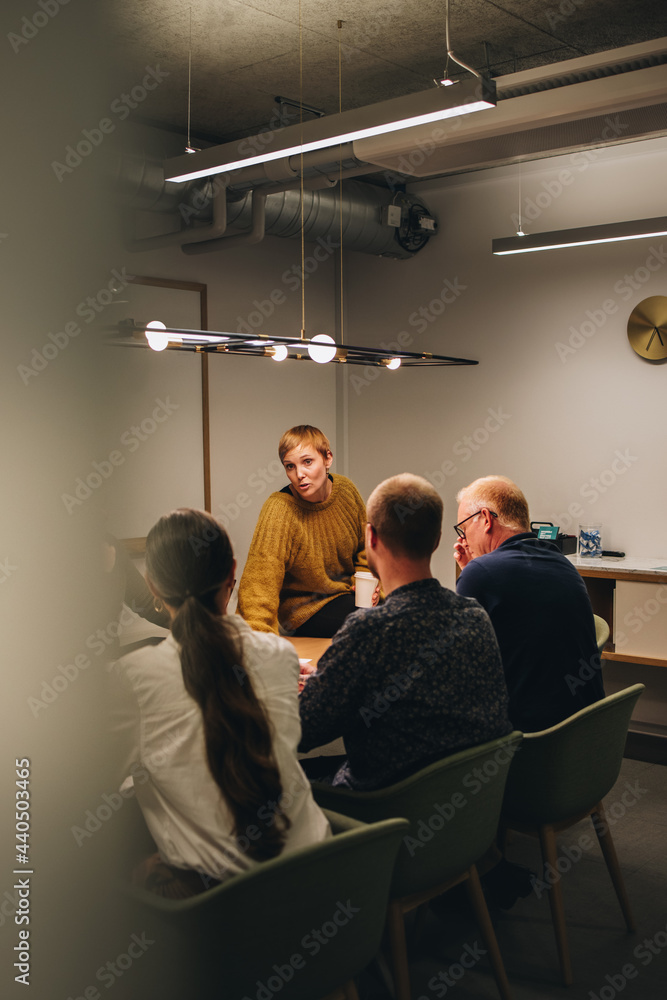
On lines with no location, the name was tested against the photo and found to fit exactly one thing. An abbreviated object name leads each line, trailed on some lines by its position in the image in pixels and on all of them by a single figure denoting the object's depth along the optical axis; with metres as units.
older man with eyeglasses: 2.19
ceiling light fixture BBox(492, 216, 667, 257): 3.97
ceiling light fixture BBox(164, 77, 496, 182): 2.40
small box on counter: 4.61
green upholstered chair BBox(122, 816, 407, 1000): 1.25
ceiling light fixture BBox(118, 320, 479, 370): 2.47
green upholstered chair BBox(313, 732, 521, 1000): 1.71
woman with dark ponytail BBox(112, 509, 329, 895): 1.34
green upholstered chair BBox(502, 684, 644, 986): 2.08
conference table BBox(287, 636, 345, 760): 2.63
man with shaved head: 1.71
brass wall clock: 4.51
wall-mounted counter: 4.11
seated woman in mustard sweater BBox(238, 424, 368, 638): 2.92
